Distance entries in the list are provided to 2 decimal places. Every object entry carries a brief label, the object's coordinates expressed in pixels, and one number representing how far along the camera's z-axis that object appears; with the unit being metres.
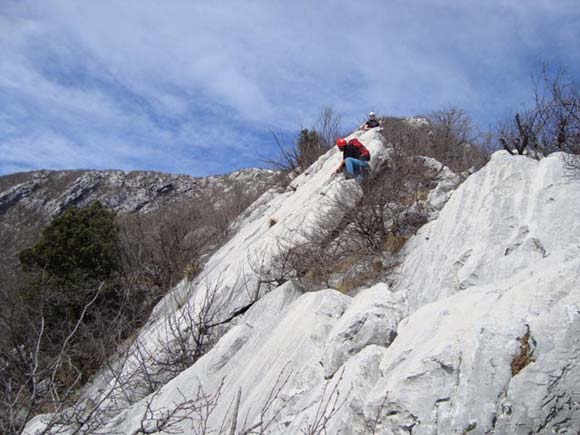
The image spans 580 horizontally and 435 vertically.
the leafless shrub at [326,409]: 3.81
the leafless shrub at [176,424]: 4.83
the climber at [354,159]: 11.35
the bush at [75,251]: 14.34
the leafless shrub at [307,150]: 17.50
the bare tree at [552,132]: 8.40
